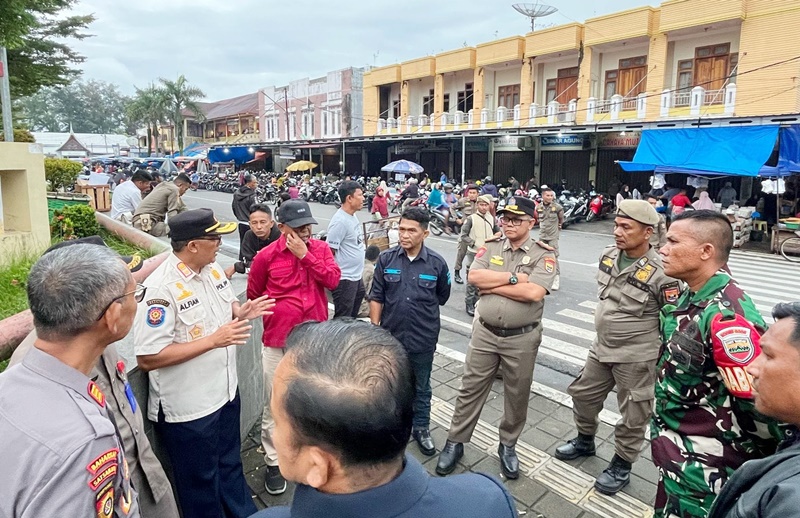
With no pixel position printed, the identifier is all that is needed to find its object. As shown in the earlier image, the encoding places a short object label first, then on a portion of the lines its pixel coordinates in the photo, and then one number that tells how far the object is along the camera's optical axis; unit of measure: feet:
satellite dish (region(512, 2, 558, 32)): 74.84
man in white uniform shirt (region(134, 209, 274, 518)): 7.51
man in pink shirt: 10.36
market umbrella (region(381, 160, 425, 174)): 72.84
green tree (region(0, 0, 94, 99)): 41.32
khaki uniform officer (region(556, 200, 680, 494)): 10.08
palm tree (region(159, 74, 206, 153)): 145.07
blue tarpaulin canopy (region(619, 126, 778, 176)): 39.37
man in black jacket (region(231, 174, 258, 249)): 24.53
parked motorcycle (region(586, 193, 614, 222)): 55.42
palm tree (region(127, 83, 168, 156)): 146.92
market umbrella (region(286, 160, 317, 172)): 96.02
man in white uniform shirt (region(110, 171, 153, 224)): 25.43
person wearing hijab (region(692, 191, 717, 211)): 43.96
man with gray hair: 4.04
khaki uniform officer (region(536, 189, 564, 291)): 28.43
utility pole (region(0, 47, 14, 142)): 25.40
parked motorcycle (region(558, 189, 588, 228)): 53.56
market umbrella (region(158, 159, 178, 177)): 76.69
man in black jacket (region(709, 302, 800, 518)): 4.09
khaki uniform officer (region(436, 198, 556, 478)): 10.61
